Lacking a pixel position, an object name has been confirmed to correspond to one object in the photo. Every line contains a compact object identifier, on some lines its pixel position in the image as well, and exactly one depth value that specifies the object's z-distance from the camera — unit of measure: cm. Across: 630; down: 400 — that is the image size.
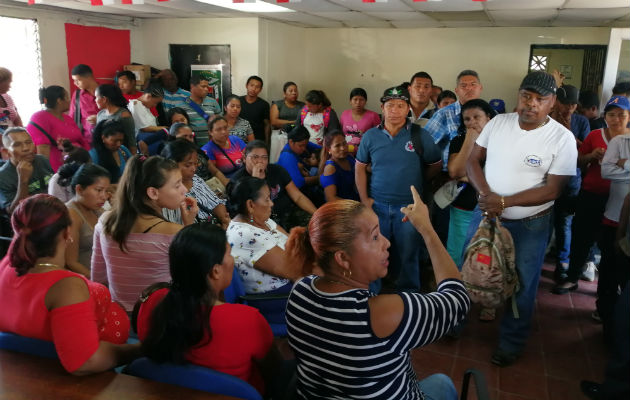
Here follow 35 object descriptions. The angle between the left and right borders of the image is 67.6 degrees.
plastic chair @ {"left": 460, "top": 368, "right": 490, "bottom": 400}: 150
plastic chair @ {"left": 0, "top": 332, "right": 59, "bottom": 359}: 153
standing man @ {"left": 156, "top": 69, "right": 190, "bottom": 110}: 541
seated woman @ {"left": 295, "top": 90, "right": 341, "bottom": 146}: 557
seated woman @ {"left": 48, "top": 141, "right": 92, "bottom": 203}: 303
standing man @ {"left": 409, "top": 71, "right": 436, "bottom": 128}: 438
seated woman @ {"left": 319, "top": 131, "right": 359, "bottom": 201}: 389
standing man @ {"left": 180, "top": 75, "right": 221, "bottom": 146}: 523
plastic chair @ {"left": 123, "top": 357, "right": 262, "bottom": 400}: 140
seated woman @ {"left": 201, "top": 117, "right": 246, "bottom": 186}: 425
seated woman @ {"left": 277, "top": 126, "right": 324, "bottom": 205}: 417
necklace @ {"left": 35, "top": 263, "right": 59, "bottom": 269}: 154
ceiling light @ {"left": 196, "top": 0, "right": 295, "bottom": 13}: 529
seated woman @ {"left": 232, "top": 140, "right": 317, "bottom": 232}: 366
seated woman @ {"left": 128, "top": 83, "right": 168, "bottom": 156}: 462
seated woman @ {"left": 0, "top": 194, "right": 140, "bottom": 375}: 143
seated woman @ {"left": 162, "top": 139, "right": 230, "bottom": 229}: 318
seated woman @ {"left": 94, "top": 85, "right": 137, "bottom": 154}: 429
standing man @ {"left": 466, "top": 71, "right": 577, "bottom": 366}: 247
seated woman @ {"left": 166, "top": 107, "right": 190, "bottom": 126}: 475
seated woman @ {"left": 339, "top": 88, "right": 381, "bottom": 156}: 526
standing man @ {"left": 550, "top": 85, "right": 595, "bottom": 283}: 392
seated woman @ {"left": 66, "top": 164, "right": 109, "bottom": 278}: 263
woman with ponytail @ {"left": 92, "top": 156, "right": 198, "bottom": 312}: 208
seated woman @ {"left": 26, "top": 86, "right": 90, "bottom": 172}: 408
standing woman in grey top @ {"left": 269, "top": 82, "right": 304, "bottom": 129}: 639
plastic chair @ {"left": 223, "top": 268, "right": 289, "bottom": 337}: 234
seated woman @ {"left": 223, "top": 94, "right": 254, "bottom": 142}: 532
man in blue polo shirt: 319
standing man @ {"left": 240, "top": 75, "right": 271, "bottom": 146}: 627
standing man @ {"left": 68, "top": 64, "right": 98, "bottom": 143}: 493
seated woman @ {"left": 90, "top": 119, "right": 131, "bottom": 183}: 376
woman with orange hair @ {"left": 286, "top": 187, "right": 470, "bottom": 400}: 133
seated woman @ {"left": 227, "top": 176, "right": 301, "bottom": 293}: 238
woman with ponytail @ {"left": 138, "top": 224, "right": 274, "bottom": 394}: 143
